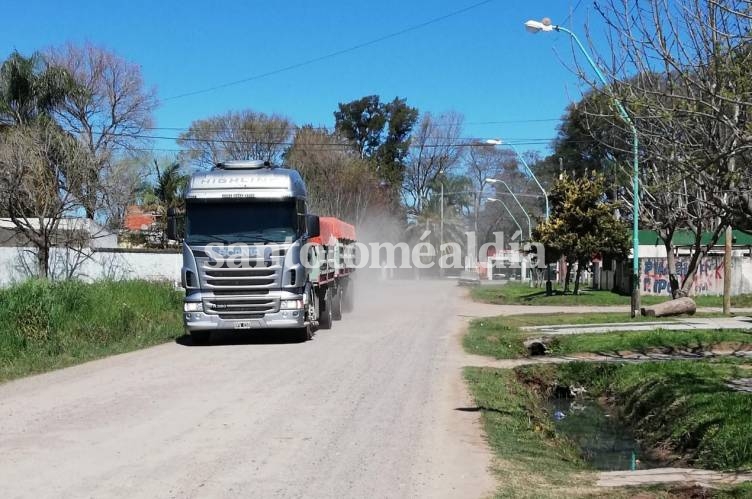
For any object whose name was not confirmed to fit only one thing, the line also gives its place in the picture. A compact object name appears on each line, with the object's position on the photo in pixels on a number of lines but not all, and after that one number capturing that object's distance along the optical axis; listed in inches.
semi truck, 681.0
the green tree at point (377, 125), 3075.8
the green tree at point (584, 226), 1385.3
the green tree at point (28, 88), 1314.0
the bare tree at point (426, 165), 3166.8
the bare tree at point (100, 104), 1533.0
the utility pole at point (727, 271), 1013.8
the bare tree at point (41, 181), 1042.1
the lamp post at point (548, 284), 1508.9
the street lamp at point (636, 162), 342.6
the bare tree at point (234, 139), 2097.7
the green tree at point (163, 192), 1664.6
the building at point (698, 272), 1494.8
